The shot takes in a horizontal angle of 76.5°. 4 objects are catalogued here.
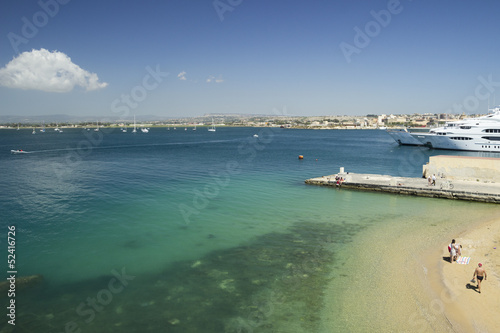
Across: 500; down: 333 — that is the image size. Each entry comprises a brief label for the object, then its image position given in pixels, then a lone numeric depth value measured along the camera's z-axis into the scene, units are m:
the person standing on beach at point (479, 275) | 12.29
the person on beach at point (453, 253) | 14.93
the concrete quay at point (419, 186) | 26.81
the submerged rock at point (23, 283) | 13.13
